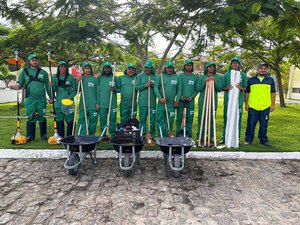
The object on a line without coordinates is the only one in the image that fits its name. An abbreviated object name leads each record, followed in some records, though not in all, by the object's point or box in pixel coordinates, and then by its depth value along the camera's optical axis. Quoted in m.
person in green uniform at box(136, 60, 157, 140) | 4.64
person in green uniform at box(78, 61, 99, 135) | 4.64
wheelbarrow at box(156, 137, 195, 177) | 3.38
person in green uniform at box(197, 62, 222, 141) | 4.68
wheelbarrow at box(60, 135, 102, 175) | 3.42
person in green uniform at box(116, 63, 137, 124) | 4.74
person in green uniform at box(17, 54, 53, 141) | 4.79
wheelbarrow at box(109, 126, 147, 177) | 3.40
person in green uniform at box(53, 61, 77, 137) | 4.76
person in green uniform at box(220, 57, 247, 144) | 4.71
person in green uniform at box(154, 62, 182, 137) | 4.62
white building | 21.92
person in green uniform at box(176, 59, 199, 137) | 4.68
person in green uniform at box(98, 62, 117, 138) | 4.68
